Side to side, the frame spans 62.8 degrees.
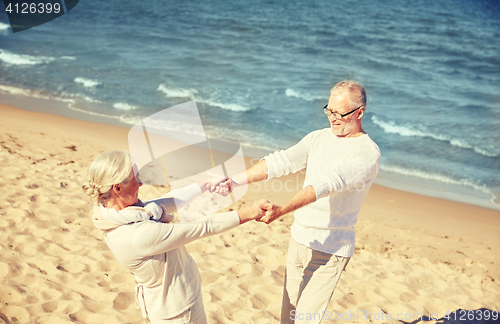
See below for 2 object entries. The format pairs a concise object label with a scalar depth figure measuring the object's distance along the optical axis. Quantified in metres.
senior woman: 2.10
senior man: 2.73
